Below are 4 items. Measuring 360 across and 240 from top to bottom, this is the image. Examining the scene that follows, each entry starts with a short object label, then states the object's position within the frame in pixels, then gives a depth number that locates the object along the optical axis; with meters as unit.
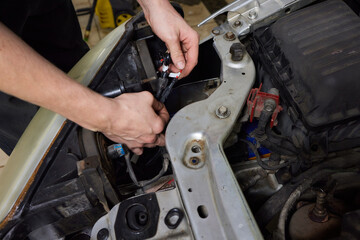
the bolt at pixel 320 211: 0.73
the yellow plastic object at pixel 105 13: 2.34
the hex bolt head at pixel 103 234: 0.76
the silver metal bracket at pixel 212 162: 0.64
